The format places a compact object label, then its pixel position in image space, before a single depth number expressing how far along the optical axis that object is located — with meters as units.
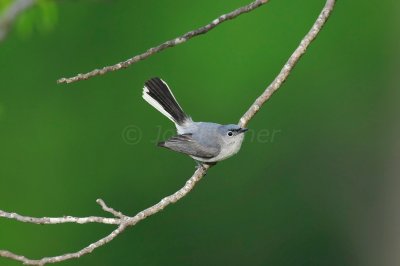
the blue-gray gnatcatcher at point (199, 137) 9.77
